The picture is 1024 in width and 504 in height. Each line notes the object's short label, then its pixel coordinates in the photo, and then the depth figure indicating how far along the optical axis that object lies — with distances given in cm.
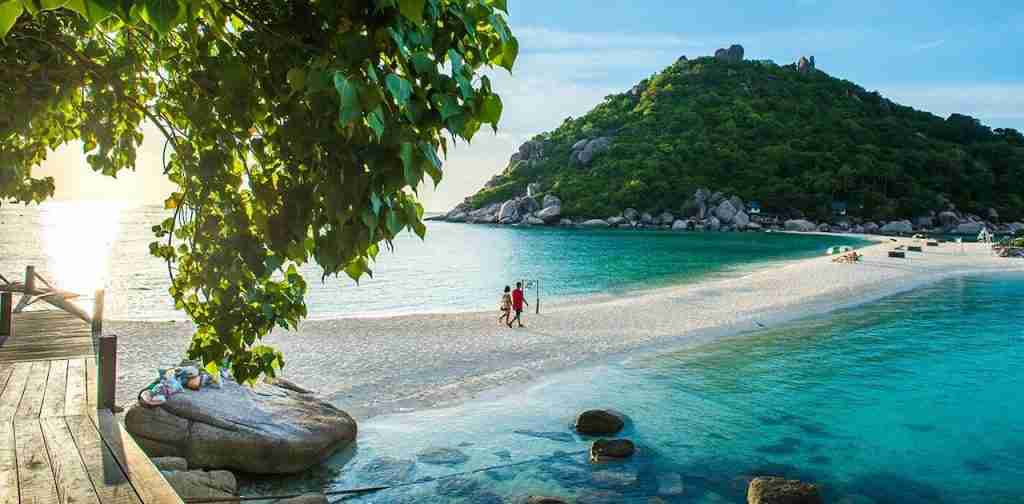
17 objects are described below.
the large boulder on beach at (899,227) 11938
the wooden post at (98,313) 1210
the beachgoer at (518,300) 2772
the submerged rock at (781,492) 1100
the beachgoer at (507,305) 2806
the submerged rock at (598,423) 1474
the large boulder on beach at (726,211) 12900
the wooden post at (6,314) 1264
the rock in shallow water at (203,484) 898
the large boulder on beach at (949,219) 12069
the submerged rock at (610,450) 1322
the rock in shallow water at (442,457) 1305
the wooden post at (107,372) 775
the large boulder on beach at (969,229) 11569
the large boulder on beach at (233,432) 1141
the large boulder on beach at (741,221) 12669
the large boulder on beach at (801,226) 12456
